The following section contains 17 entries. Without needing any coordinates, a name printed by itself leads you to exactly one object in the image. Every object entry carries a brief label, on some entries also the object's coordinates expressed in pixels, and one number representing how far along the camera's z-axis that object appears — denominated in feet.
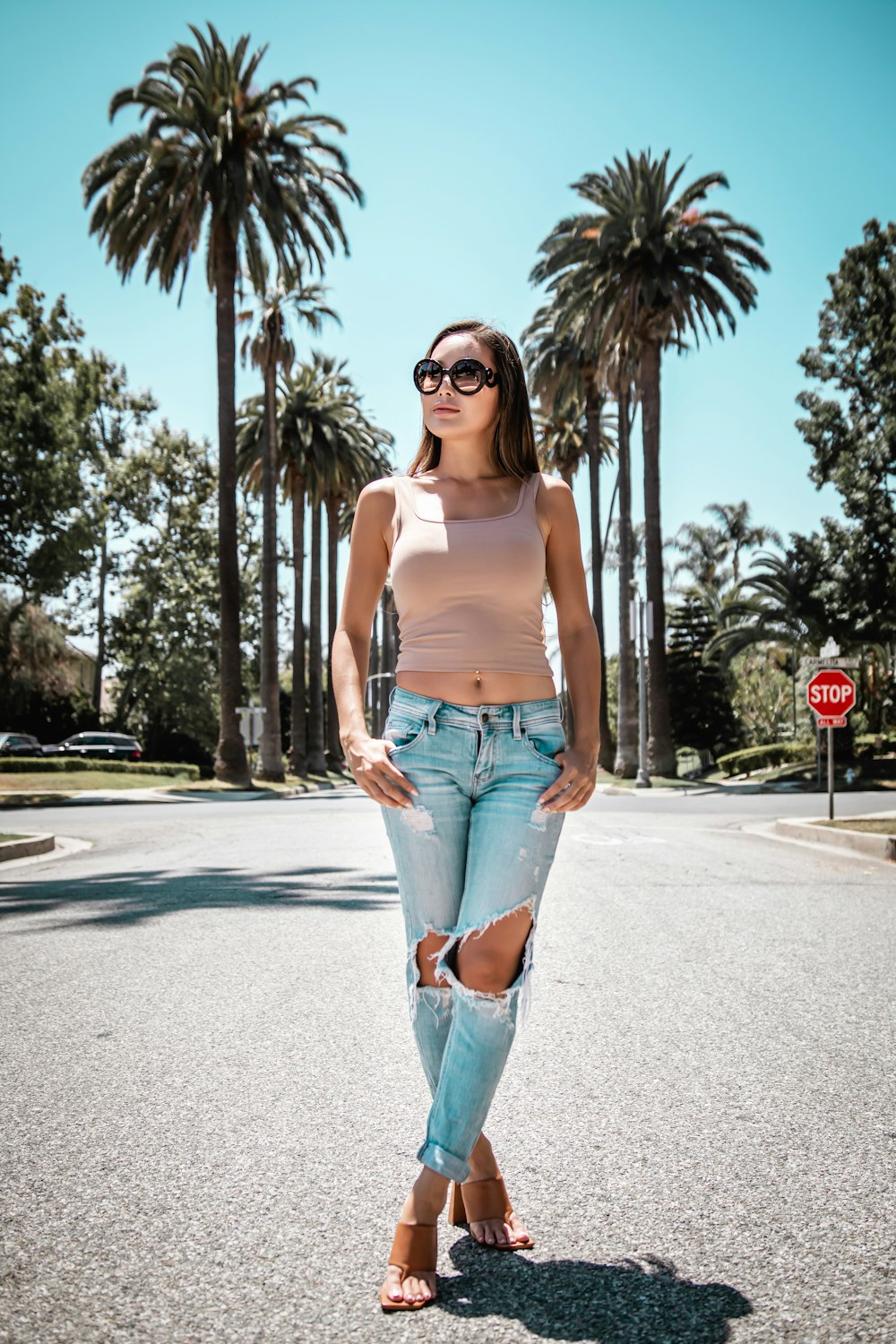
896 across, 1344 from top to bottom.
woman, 8.78
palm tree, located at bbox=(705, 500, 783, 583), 226.79
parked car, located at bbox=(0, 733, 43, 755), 142.61
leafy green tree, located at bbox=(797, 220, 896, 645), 130.11
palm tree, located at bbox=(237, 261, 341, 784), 119.44
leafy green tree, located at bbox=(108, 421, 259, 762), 179.22
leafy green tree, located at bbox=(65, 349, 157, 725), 180.96
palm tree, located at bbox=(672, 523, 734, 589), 229.25
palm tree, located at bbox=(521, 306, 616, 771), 141.18
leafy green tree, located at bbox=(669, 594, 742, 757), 202.39
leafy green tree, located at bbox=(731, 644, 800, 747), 221.05
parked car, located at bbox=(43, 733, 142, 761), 157.73
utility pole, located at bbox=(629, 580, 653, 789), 115.03
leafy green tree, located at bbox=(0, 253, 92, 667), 111.24
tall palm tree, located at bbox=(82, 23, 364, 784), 97.81
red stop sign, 59.26
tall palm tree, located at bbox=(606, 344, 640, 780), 128.36
